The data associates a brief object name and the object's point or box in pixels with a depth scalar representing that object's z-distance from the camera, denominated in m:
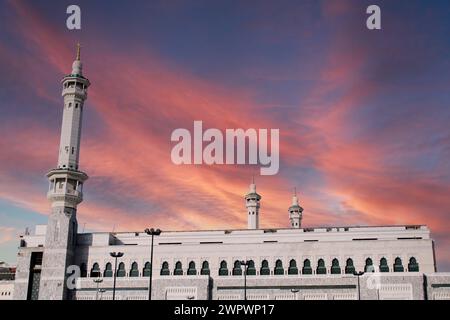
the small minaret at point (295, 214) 103.12
